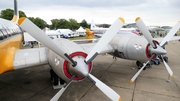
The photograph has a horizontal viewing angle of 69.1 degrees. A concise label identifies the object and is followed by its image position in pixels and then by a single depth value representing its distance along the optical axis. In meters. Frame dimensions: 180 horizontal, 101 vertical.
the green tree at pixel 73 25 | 71.97
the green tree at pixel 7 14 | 54.69
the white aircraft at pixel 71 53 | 3.65
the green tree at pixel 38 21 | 73.81
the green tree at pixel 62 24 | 67.95
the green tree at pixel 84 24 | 94.59
